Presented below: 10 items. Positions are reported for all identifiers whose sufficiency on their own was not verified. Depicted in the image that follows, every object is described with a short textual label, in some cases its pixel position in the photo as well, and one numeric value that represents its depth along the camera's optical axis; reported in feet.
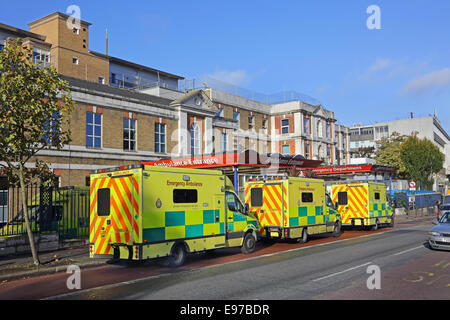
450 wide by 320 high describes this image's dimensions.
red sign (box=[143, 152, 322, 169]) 65.67
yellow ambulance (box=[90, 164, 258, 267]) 36.88
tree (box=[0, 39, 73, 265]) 38.58
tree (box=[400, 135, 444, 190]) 172.04
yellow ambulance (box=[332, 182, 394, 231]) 75.97
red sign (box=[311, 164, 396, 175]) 103.57
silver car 44.96
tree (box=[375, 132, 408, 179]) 196.96
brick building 85.46
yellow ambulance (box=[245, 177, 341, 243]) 55.77
